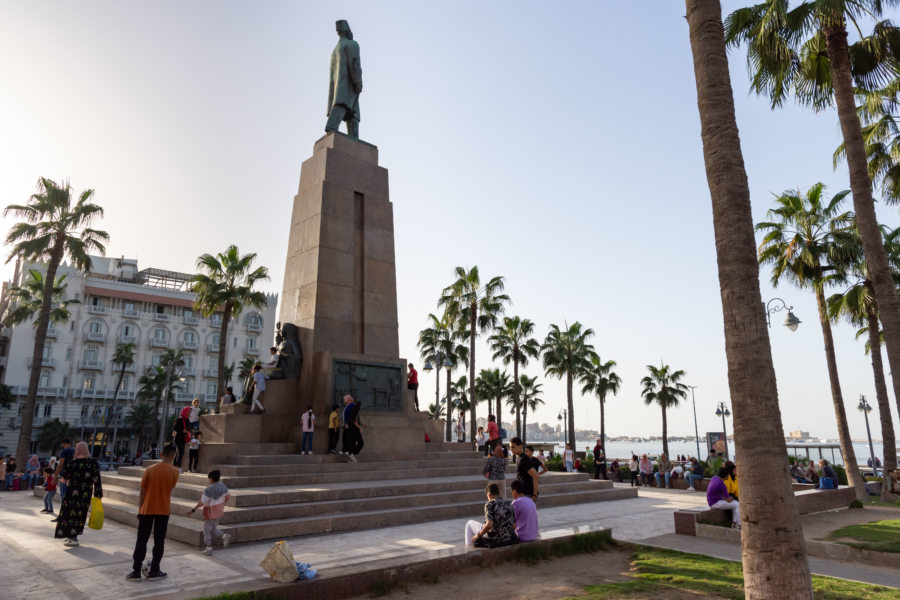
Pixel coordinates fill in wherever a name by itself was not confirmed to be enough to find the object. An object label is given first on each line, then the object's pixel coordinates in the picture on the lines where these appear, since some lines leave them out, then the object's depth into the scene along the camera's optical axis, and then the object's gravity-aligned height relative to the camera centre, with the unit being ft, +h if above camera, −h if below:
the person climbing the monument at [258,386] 46.43 +3.73
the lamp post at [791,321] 59.21 +11.51
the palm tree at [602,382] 163.32 +14.32
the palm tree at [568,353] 143.23 +20.04
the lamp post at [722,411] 142.31 +5.29
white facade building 179.01 +30.95
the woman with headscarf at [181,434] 42.29 -0.17
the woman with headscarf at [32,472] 68.00 -4.97
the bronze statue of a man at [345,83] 59.62 +36.56
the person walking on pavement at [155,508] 21.24 -2.91
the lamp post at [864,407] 121.60 +5.46
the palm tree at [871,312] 58.80 +13.69
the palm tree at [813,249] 58.75 +19.37
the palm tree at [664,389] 158.20 +12.16
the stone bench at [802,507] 32.01 -4.93
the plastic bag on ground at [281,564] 18.86 -4.38
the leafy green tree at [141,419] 185.47 +4.08
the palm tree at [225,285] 90.98 +23.36
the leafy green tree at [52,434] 167.32 -0.71
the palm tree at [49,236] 79.92 +28.14
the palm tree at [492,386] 178.47 +14.68
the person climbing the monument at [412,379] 55.98 +5.17
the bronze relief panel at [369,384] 48.55 +4.22
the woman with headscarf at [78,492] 27.71 -3.02
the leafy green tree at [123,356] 183.01 +24.07
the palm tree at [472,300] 117.91 +27.12
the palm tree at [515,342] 136.26 +21.66
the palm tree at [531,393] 189.47 +13.35
